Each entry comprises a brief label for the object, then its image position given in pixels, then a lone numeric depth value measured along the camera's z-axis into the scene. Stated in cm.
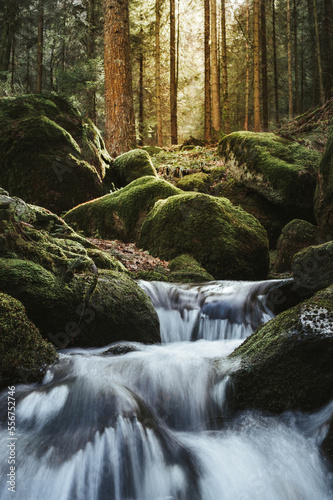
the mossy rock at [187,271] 613
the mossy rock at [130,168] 1030
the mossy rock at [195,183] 1120
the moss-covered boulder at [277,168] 840
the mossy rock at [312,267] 448
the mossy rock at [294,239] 742
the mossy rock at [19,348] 274
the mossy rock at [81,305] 333
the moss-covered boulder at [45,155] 802
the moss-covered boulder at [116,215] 833
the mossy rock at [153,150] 1557
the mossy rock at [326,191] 710
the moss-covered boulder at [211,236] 686
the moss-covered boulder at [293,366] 264
